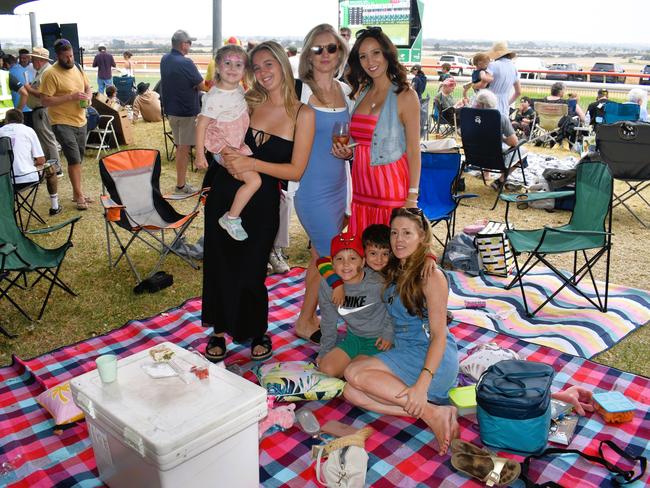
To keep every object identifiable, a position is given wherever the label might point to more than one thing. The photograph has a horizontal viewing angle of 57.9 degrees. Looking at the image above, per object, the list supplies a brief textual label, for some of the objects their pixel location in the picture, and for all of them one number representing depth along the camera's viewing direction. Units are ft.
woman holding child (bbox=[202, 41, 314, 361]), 9.16
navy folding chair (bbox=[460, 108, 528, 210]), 20.62
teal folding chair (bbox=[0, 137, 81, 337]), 12.01
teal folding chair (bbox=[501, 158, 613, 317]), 12.66
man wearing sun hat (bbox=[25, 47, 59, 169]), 21.31
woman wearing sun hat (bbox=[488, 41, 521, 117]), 24.80
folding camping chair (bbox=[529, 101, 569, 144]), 32.81
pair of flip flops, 7.52
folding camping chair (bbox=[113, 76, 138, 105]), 47.06
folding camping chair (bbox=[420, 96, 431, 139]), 34.88
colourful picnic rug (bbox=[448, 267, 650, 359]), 11.85
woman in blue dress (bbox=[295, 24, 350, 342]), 9.54
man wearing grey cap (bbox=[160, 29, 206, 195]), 22.33
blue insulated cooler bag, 7.85
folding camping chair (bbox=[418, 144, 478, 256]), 15.43
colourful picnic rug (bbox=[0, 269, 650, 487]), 7.80
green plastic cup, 6.96
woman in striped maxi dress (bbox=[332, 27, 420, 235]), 9.72
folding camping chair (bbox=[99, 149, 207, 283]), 14.73
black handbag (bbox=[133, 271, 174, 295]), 13.92
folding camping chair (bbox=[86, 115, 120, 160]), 29.58
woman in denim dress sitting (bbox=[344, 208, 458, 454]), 8.36
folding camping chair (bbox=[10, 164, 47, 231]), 17.68
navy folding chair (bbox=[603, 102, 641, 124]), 26.17
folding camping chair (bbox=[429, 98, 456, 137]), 36.52
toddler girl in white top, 9.25
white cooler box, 6.21
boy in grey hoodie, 9.30
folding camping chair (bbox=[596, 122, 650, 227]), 18.80
